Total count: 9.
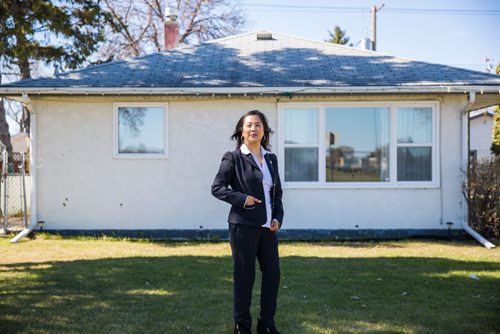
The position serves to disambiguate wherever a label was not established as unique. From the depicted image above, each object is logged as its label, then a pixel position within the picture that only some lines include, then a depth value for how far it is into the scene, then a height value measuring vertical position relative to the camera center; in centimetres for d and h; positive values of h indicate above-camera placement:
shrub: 1008 -70
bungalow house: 1044 +8
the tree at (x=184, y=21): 3170 +838
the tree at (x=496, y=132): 2450 +134
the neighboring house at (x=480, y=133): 3647 +187
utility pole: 2726 +715
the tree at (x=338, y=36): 4625 +1090
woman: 444 -49
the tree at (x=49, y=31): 1438 +400
